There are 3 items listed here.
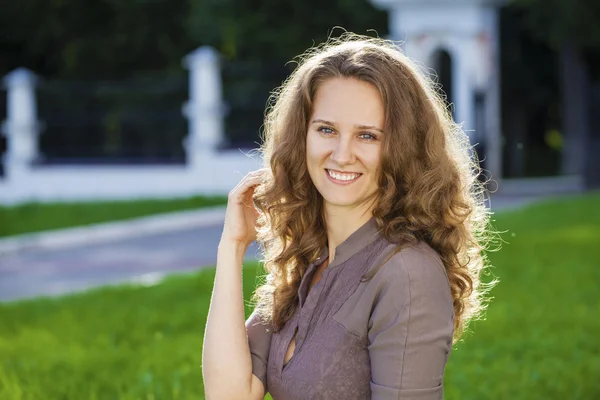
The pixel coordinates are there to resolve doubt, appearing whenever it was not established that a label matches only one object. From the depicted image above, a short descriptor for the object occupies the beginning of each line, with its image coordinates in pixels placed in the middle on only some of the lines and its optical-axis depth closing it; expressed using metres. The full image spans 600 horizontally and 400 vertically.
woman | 2.72
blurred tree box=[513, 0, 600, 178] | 19.69
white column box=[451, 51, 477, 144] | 18.67
